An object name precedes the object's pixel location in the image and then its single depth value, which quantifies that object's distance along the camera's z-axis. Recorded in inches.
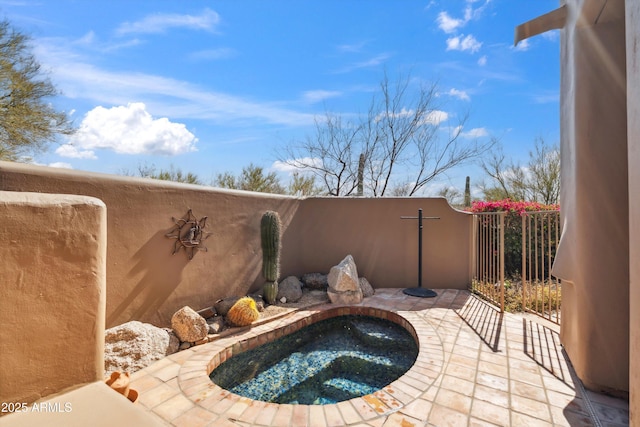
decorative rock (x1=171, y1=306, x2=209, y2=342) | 146.9
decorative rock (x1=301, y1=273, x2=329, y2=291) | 244.4
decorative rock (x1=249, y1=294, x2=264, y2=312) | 194.7
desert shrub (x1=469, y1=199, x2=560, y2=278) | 284.7
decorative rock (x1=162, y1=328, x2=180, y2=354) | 141.1
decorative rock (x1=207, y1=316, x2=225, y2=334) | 160.7
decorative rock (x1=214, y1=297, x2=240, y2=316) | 179.5
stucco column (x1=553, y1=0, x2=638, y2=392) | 103.6
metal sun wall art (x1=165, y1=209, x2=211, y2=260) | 162.4
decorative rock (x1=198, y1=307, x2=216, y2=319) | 174.1
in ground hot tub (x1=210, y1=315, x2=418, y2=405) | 127.3
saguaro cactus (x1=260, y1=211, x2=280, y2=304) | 205.5
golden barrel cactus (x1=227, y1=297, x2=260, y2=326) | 170.4
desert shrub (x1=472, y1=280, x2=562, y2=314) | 205.6
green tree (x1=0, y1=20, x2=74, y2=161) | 319.0
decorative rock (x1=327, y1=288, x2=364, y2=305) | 215.8
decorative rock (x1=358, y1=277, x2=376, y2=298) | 235.0
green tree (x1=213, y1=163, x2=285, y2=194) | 486.9
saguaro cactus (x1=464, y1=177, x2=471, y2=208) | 611.8
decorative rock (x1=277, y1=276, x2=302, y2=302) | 219.1
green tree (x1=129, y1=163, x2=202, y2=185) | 477.4
